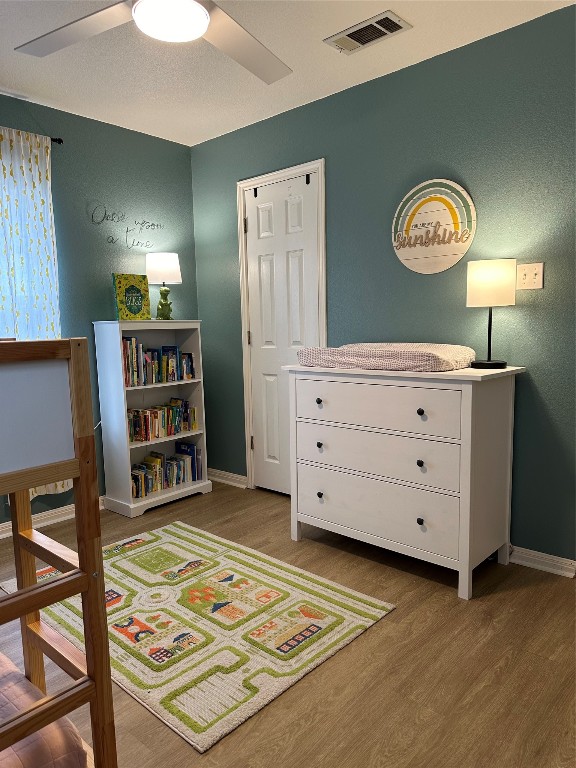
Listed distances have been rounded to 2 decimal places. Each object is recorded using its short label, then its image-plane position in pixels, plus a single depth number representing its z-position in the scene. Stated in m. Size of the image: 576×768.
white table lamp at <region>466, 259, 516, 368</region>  2.42
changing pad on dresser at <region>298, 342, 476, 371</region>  2.38
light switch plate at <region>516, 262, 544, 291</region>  2.51
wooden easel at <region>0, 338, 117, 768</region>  1.04
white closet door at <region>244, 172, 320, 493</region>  3.49
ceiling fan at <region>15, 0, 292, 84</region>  1.77
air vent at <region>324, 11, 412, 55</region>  2.40
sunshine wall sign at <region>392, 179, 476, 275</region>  2.75
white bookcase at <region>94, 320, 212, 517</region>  3.47
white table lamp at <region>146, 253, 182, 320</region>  3.64
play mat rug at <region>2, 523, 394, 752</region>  1.78
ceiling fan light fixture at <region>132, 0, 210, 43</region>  1.76
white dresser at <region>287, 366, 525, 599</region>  2.32
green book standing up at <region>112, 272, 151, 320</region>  3.62
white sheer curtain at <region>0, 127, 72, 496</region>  3.12
